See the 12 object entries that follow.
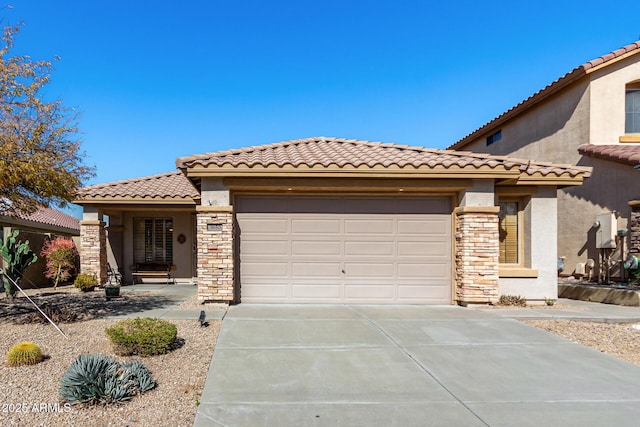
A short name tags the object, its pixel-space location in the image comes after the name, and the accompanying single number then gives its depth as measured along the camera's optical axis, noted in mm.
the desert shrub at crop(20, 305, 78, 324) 7629
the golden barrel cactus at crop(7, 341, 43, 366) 5230
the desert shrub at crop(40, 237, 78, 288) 14305
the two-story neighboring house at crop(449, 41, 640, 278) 12109
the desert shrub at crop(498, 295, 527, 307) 9633
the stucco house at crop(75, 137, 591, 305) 9008
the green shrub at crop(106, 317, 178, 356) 5562
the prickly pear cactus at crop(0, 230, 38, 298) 8727
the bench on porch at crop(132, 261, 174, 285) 14758
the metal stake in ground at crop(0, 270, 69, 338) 6650
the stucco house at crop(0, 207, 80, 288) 14453
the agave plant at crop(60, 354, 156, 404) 4168
